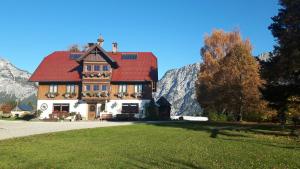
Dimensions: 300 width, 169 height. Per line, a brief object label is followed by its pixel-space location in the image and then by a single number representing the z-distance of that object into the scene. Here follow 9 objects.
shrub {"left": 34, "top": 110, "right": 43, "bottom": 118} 36.37
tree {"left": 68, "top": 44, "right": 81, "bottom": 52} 52.61
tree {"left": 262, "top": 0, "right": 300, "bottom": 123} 17.78
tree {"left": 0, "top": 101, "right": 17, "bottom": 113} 52.57
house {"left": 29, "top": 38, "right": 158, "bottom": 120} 36.80
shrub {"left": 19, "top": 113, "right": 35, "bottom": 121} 37.25
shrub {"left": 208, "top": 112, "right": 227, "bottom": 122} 34.76
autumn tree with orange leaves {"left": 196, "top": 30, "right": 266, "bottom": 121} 31.50
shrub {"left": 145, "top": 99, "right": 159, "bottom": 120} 35.66
